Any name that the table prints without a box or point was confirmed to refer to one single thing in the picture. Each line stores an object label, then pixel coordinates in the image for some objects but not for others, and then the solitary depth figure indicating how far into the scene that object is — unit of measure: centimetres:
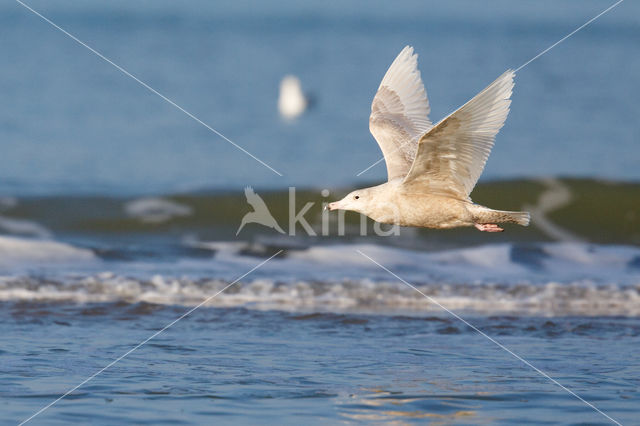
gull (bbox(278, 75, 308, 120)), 4091
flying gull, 1451
